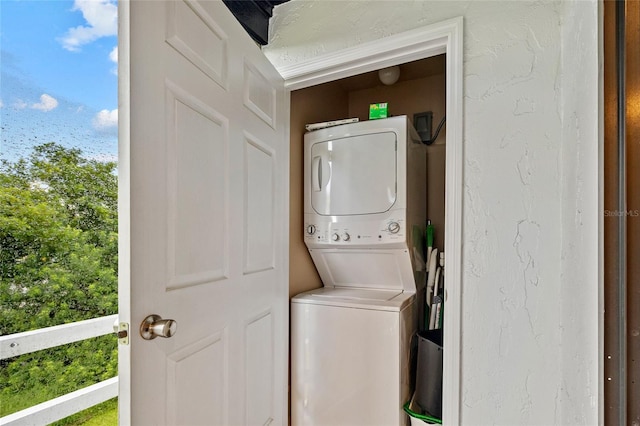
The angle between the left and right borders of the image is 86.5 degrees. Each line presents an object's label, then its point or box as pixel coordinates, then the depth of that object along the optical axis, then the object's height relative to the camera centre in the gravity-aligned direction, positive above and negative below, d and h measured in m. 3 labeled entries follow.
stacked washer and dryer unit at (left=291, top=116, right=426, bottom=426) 1.75 -0.41
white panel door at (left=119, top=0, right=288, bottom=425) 0.84 -0.01
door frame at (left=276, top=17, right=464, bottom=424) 1.22 +0.11
